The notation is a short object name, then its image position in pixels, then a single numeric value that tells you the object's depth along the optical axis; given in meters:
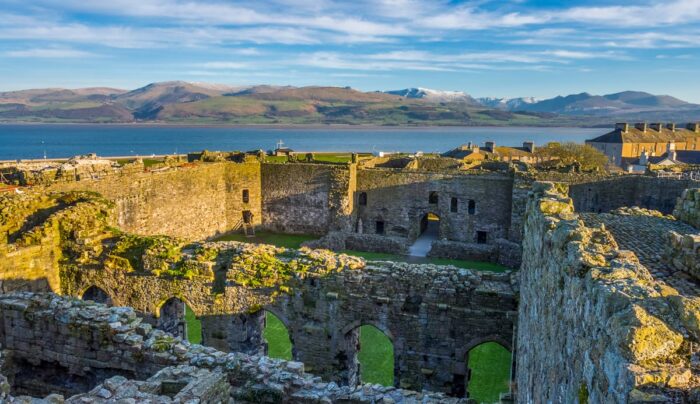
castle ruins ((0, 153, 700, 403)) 3.61
